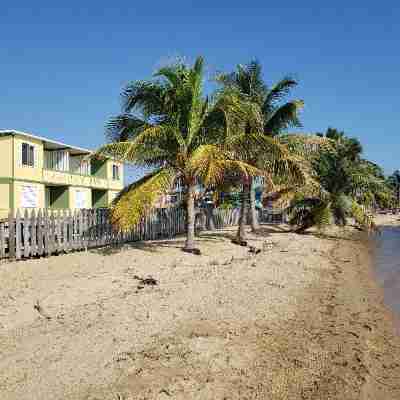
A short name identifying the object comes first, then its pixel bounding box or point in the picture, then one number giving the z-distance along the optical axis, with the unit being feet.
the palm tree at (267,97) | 57.06
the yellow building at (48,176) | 79.20
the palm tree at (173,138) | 35.27
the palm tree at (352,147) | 68.49
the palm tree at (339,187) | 66.49
